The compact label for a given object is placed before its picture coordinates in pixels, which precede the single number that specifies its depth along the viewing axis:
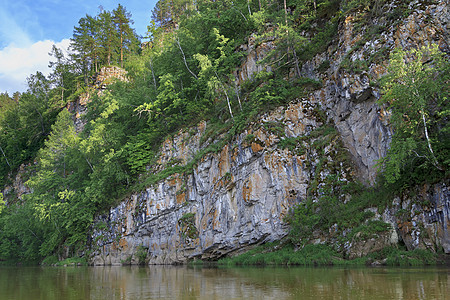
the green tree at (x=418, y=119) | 14.65
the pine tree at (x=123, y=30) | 58.12
